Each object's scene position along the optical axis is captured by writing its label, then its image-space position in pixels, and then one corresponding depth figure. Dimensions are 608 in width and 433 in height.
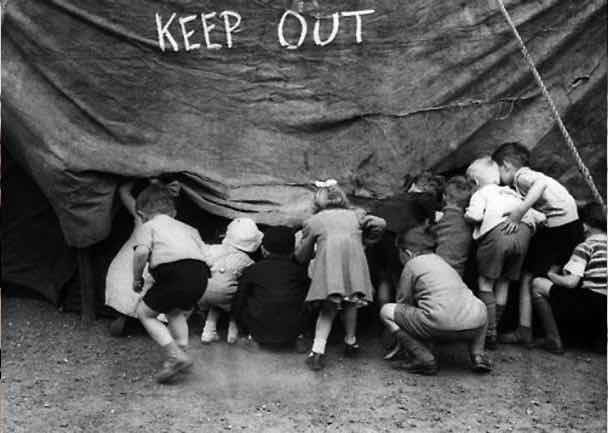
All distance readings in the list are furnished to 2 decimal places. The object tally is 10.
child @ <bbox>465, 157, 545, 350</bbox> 6.05
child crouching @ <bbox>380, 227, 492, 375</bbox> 5.61
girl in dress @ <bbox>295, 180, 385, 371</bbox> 5.84
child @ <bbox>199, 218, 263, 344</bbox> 6.17
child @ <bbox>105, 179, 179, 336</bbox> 6.38
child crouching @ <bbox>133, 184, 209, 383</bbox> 5.57
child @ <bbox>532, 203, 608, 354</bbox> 6.05
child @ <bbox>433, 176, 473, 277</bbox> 6.11
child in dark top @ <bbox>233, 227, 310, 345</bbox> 6.04
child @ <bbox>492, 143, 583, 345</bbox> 6.17
